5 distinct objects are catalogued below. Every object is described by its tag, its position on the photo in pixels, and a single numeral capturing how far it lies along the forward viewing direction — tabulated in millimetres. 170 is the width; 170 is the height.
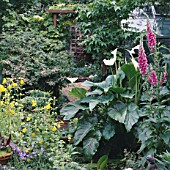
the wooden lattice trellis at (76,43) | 8383
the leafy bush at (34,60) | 5438
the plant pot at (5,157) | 3290
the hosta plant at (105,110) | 4062
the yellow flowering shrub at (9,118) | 3633
